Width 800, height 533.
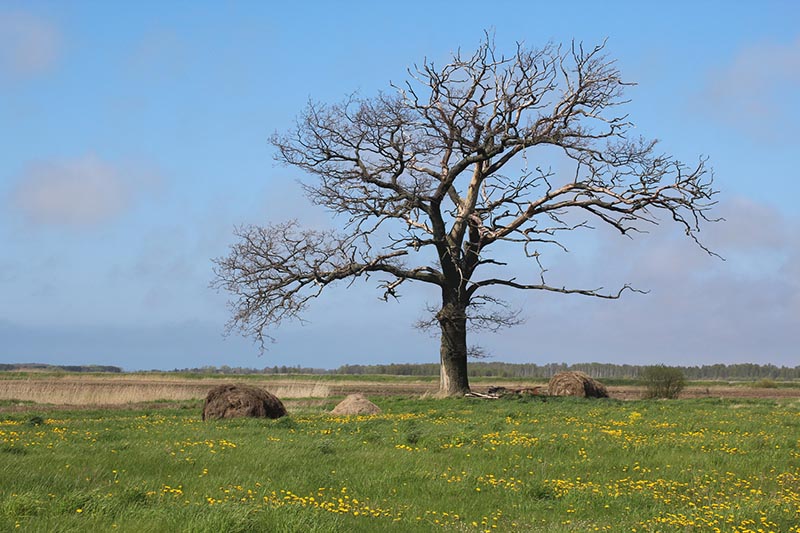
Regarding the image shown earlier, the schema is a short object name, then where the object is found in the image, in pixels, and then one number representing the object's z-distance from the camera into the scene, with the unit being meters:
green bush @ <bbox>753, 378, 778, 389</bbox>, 83.25
